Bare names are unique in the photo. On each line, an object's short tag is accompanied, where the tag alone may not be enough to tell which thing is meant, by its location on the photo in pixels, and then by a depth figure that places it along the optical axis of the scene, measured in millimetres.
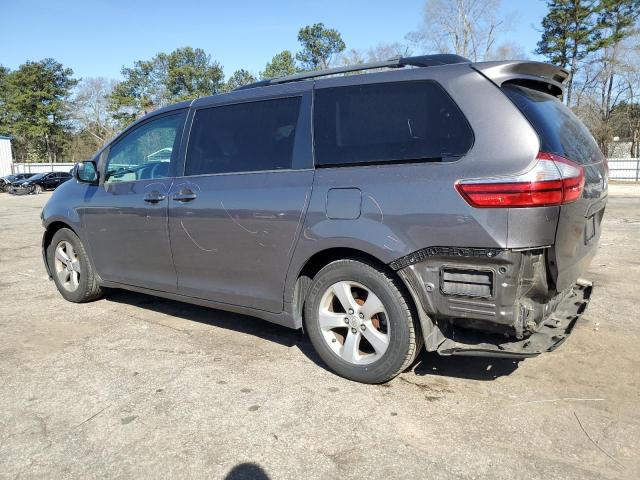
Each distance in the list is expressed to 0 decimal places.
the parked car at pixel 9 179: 31578
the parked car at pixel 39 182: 31000
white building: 42944
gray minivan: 2795
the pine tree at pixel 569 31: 40688
